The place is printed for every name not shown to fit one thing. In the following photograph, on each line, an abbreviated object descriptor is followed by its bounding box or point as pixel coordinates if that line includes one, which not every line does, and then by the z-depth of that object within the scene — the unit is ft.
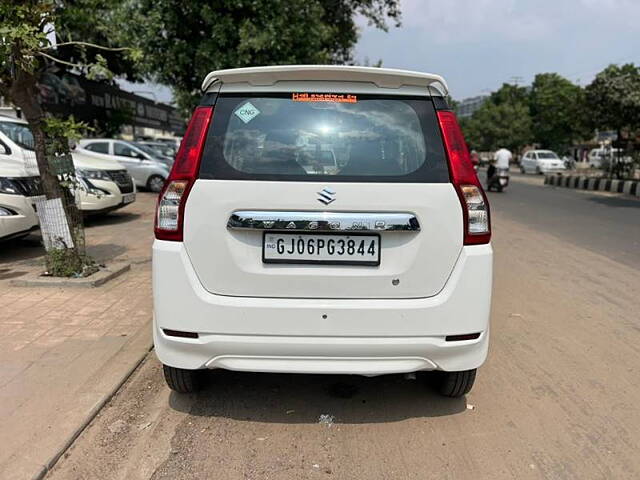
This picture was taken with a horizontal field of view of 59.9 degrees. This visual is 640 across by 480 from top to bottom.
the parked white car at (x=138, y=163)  51.88
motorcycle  64.49
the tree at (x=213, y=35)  43.14
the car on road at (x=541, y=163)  113.19
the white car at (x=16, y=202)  21.42
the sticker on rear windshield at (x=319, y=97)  9.37
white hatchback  8.84
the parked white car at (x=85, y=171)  23.50
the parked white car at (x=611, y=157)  72.69
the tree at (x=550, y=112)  150.12
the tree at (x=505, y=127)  188.85
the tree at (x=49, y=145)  17.29
